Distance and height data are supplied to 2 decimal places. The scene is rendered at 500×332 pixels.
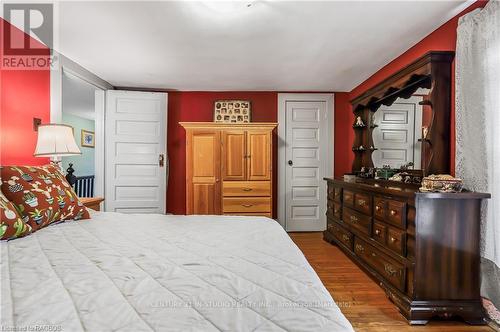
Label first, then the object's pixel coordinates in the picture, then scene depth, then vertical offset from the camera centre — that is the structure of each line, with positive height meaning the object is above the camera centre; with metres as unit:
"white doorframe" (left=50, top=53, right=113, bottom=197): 2.79 +0.80
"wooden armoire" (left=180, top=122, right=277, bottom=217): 3.66 -0.11
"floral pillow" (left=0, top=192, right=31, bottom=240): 1.26 -0.31
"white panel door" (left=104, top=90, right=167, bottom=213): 3.95 +0.17
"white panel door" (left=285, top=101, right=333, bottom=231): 4.37 +0.00
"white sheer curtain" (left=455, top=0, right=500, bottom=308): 1.73 +0.33
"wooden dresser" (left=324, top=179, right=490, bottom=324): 1.84 -0.65
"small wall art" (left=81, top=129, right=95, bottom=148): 5.96 +0.55
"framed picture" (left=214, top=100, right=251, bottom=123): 4.29 +0.86
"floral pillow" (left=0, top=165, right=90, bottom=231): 1.46 -0.20
